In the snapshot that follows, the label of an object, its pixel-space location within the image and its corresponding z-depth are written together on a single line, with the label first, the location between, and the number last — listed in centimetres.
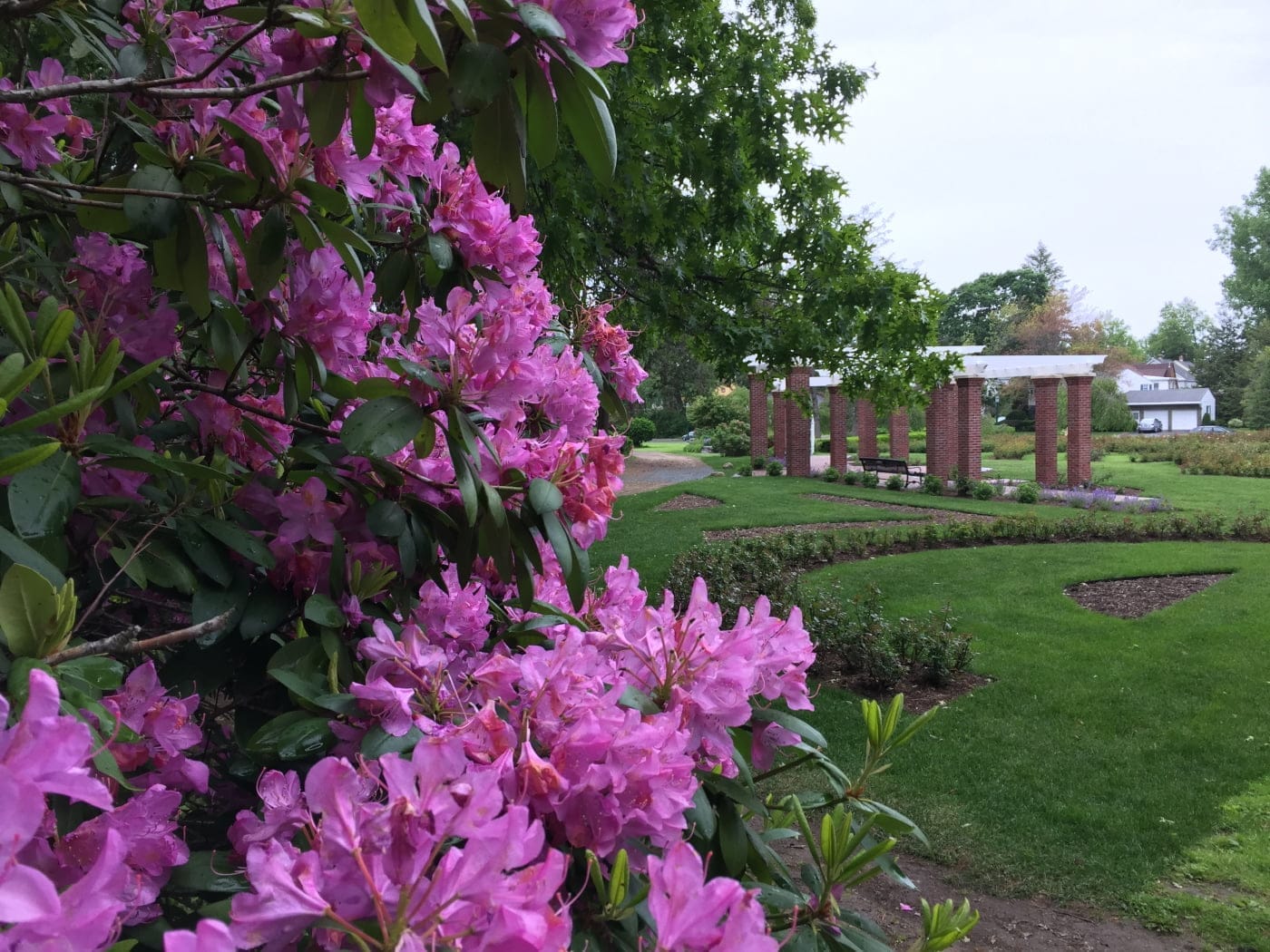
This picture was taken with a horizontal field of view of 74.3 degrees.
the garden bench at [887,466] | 1916
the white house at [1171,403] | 5322
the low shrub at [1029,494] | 1622
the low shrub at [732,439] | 2953
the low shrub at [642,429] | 2948
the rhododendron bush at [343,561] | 56
